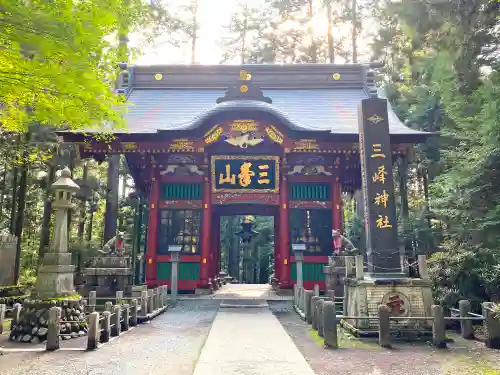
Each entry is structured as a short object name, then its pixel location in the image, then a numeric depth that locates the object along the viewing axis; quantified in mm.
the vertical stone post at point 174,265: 12438
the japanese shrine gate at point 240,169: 13930
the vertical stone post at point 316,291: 10527
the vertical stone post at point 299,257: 12493
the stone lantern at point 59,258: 7859
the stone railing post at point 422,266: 7662
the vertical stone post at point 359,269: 7836
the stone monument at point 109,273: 11727
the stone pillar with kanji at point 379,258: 7387
